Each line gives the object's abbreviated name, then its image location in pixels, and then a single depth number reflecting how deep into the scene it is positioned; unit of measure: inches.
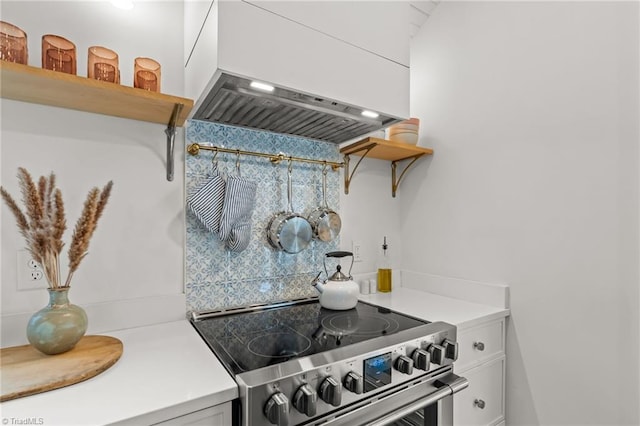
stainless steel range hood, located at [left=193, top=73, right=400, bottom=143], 41.8
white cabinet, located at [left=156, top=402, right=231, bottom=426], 27.9
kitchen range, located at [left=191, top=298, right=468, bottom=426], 30.8
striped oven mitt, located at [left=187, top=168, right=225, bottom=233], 47.7
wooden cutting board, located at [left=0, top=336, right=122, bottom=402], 28.1
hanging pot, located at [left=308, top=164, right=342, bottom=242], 61.2
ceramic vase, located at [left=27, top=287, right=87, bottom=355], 32.8
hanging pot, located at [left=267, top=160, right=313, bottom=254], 56.1
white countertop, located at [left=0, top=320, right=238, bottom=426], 25.4
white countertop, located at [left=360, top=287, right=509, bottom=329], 51.4
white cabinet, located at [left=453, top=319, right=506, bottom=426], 49.7
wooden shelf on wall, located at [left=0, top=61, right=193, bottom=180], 33.9
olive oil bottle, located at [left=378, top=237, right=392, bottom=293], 68.9
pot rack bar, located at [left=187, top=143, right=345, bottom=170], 50.0
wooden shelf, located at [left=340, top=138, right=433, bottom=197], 61.2
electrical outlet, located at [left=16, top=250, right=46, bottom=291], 39.0
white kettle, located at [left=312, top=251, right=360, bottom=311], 53.7
